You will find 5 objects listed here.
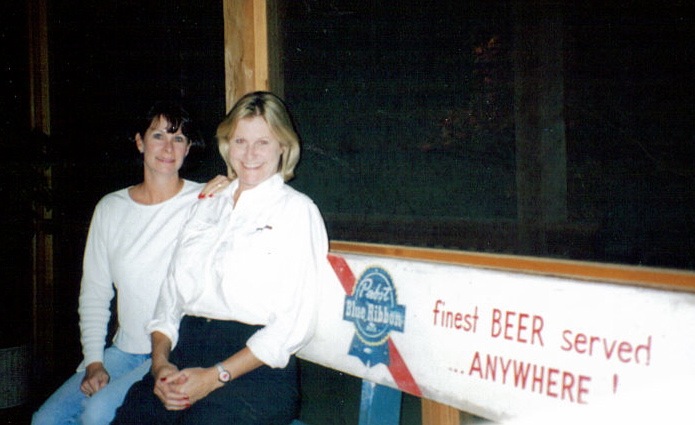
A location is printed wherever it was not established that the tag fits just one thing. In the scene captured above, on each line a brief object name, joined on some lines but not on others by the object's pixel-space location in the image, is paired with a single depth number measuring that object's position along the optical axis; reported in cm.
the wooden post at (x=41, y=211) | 409
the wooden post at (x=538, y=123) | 170
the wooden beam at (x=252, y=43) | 254
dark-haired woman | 226
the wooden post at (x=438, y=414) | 176
